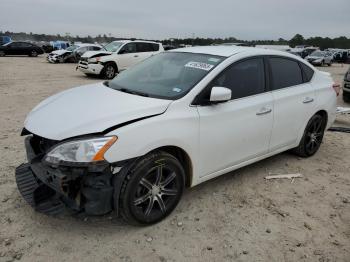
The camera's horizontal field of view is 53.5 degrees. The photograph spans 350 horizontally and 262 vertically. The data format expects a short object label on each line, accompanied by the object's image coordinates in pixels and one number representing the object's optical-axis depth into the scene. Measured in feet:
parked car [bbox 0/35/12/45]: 136.95
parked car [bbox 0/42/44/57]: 101.04
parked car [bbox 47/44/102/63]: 84.12
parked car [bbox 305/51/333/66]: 103.25
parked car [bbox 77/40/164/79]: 49.88
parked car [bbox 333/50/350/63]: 124.66
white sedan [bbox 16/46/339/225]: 9.60
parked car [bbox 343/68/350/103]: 33.07
